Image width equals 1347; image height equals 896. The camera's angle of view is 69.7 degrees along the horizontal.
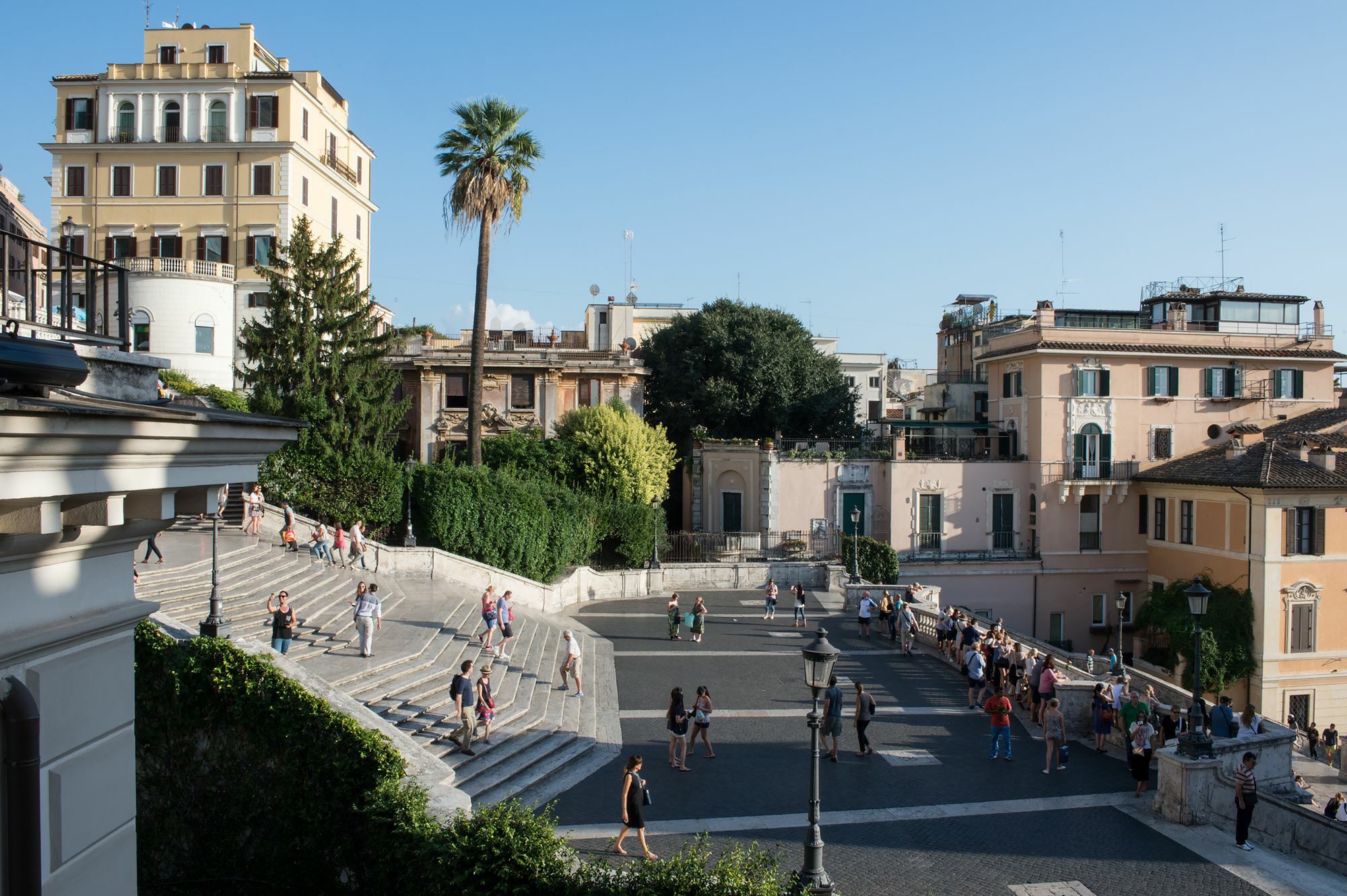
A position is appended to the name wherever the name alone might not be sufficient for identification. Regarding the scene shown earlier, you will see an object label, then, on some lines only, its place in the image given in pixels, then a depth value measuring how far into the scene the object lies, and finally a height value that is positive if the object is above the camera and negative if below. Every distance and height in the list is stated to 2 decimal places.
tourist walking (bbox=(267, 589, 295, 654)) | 17.03 -3.20
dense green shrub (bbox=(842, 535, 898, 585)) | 36.94 -4.37
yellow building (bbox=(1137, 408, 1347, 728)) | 35.28 -4.16
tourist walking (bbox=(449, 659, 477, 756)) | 15.70 -4.15
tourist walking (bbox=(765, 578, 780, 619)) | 29.52 -4.66
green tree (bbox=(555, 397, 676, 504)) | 38.91 -0.29
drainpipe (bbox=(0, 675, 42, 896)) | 3.93 -1.42
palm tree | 33.78 +9.45
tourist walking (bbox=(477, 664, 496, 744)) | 16.28 -4.30
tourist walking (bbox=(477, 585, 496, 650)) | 21.36 -3.81
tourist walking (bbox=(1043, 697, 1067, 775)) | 16.91 -4.93
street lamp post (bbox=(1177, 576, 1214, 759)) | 15.54 -4.31
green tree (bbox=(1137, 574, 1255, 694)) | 34.75 -6.86
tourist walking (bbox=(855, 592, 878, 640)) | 27.44 -4.66
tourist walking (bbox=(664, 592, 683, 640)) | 26.25 -4.61
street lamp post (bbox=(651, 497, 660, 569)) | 35.03 -3.63
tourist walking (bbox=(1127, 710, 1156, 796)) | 16.03 -5.00
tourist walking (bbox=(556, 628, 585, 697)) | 20.30 -4.50
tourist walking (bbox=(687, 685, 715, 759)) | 17.27 -4.78
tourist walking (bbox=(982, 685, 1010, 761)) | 17.41 -4.80
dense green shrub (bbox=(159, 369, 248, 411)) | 31.06 +1.81
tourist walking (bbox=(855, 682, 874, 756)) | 17.69 -4.87
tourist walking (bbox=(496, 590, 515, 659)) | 21.33 -3.79
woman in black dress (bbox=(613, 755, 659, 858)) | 12.69 -4.67
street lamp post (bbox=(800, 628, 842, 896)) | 10.80 -3.55
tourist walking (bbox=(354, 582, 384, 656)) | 18.41 -3.25
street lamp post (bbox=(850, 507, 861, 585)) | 34.06 -3.74
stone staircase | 16.17 -4.40
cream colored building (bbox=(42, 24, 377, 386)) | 40.03 +11.78
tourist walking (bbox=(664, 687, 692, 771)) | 16.34 -4.79
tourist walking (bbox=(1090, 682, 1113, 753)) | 18.69 -5.13
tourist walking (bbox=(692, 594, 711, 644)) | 26.06 -4.63
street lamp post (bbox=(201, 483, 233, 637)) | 14.40 -2.72
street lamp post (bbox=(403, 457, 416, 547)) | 28.11 -2.60
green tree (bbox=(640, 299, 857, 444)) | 48.38 +3.54
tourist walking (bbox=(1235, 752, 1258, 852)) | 14.27 -5.18
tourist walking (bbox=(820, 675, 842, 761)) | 17.22 -4.78
